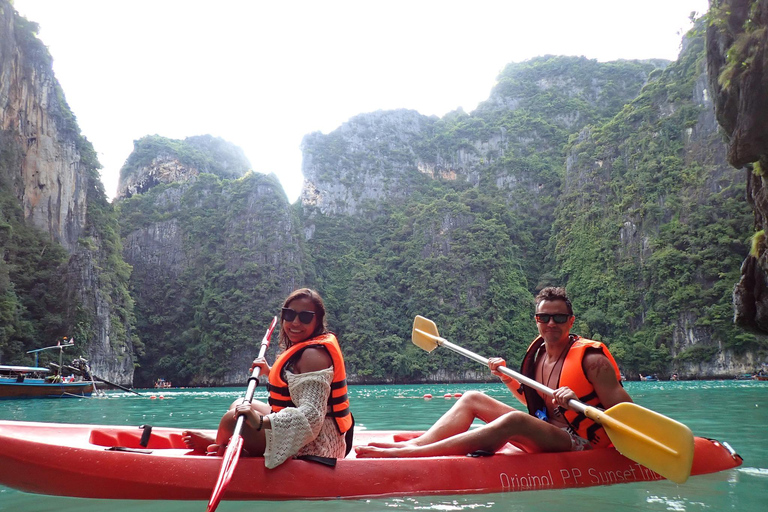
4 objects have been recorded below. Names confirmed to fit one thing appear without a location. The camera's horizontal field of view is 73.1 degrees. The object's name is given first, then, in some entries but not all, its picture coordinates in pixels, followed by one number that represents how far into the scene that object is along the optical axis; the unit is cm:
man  300
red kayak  280
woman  264
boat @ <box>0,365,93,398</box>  1611
